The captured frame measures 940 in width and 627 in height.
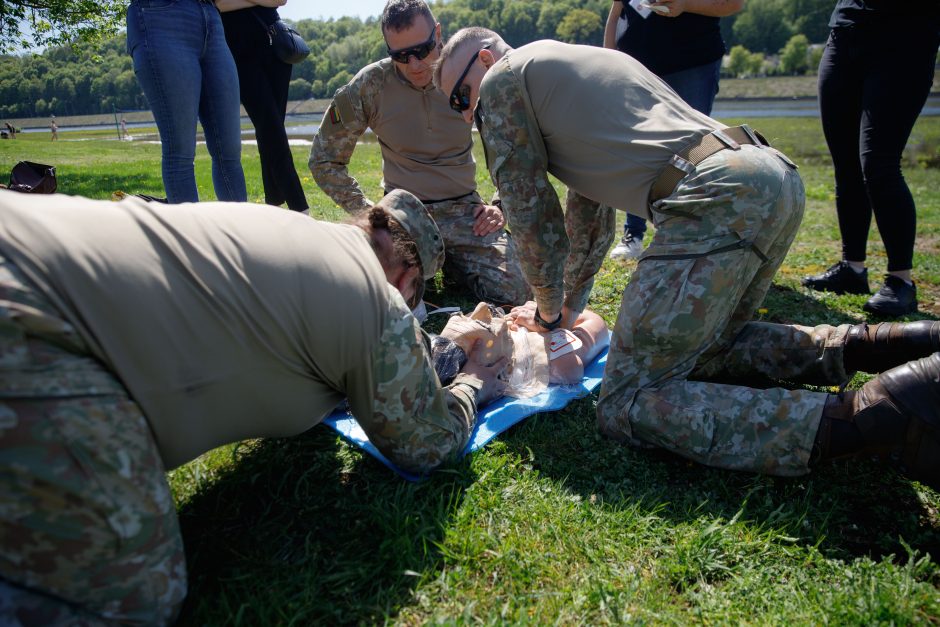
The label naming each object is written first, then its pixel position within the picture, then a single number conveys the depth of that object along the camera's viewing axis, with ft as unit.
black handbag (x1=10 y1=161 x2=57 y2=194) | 10.48
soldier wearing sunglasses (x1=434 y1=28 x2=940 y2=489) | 7.19
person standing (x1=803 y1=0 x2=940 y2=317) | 12.30
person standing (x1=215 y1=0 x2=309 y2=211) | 15.88
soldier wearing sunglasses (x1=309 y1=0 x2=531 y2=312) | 14.61
